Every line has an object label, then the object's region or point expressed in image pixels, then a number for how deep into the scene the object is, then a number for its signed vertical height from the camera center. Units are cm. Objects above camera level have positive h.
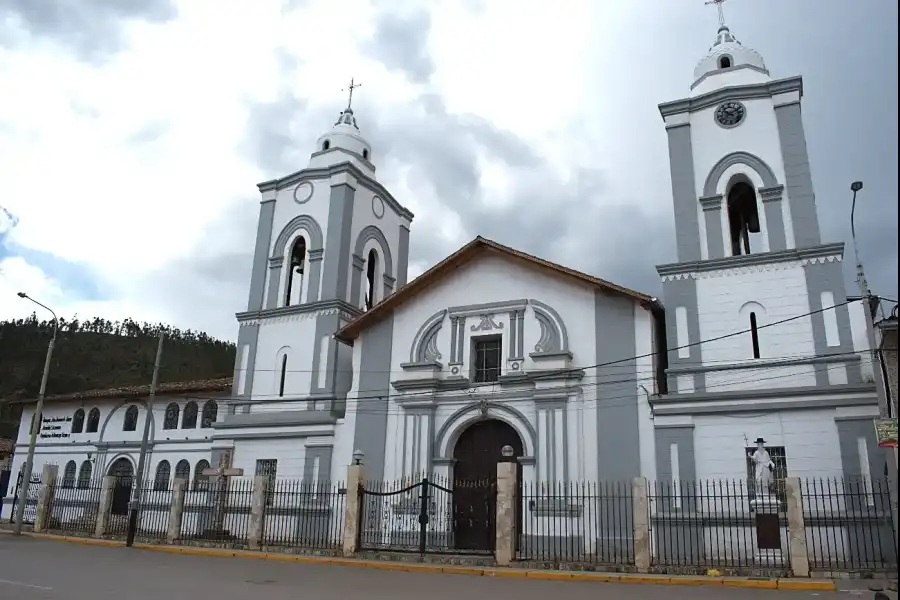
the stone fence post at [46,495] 2434 +78
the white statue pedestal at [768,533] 1451 +11
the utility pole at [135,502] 1989 +51
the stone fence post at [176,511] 2016 +31
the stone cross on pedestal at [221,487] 2145 +106
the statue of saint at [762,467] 1655 +155
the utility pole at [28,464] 2319 +172
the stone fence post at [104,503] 2206 +51
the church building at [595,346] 1728 +486
